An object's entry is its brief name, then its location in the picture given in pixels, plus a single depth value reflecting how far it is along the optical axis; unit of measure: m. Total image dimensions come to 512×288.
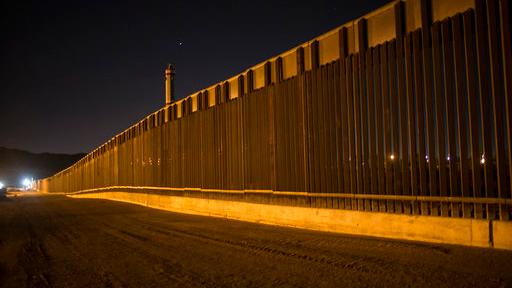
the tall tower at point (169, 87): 34.47
